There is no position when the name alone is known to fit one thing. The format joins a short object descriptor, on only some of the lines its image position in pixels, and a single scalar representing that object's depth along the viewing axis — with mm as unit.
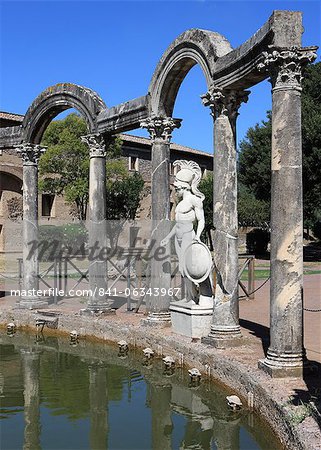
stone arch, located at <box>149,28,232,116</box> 8309
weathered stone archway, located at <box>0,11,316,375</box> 6535
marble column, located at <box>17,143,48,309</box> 12867
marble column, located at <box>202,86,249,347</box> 8141
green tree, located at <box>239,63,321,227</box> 26344
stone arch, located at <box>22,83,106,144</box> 11555
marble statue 8766
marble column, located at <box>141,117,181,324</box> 9914
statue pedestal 8648
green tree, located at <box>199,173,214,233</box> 31844
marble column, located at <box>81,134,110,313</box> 11391
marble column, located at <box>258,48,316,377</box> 6527
